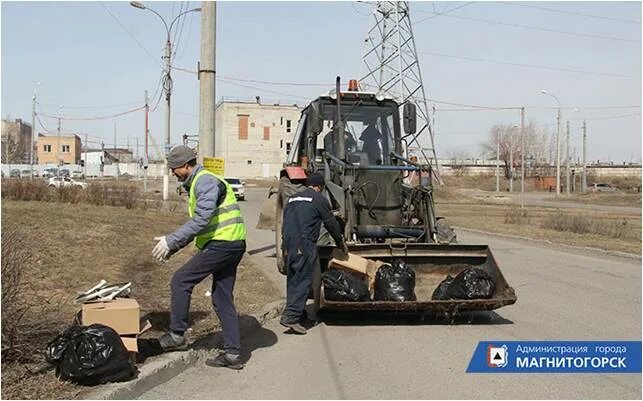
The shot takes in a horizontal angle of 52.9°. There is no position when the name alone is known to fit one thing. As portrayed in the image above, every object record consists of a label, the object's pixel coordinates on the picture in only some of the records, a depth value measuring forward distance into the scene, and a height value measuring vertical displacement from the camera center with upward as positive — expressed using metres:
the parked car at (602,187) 86.00 -0.42
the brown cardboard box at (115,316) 5.48 -1.16
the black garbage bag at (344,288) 7.67 -1.26
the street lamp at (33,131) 54.85 +4.21
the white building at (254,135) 100.38 +7.22
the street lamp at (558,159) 58.99 +2.47
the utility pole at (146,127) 38.28 +3.22
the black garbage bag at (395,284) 7.77 -1.23
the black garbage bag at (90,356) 5.01 -1.38
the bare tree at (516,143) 109.06 +7.13
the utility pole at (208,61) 12.20 +2.27
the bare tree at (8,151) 47.31 +2.44
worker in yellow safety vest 5.92 -0.64
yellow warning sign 12.38 +0.34
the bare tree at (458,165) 112.20 +3.50
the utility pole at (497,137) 108.99 +8.28
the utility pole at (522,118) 51.91 +5.34
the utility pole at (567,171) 69.81 +1.37
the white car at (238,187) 40.04 -0.35
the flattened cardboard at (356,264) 8.04 -1.03
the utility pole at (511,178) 70.38 +0.63
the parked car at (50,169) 74.90 +1.29
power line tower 37.75 +8.57
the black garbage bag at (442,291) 8.02 -1.35
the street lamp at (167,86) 30.52 +4.60
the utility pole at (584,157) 75.35 +3.20
